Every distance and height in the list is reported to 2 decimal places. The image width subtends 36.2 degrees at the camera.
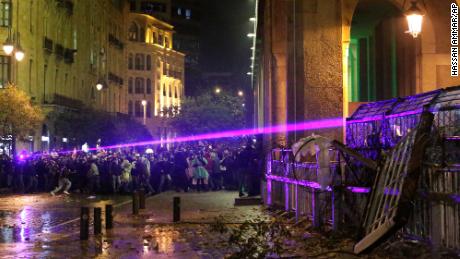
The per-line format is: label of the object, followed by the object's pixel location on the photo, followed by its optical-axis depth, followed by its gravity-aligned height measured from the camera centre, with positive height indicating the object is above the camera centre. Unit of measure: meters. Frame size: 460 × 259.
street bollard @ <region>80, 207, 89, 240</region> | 13.48 -1.32
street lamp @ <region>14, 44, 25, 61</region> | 27.95 +4.05
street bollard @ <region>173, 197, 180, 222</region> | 16.45 -1.30
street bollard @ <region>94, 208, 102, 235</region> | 14.49 -1.38
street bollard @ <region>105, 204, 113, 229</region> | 15.40 -1.37
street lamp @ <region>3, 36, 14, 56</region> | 26.22 +4.08
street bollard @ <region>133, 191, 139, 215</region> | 18.16 -1.27
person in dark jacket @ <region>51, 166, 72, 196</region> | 28.14 -1.06
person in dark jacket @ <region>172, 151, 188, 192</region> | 28.67 -0.73
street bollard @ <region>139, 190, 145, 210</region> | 19.47 -1.24
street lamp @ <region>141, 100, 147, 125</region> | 97.01 +6.03
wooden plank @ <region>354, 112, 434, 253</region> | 8.45 -0.45
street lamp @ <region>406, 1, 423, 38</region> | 14.71 +2.84
